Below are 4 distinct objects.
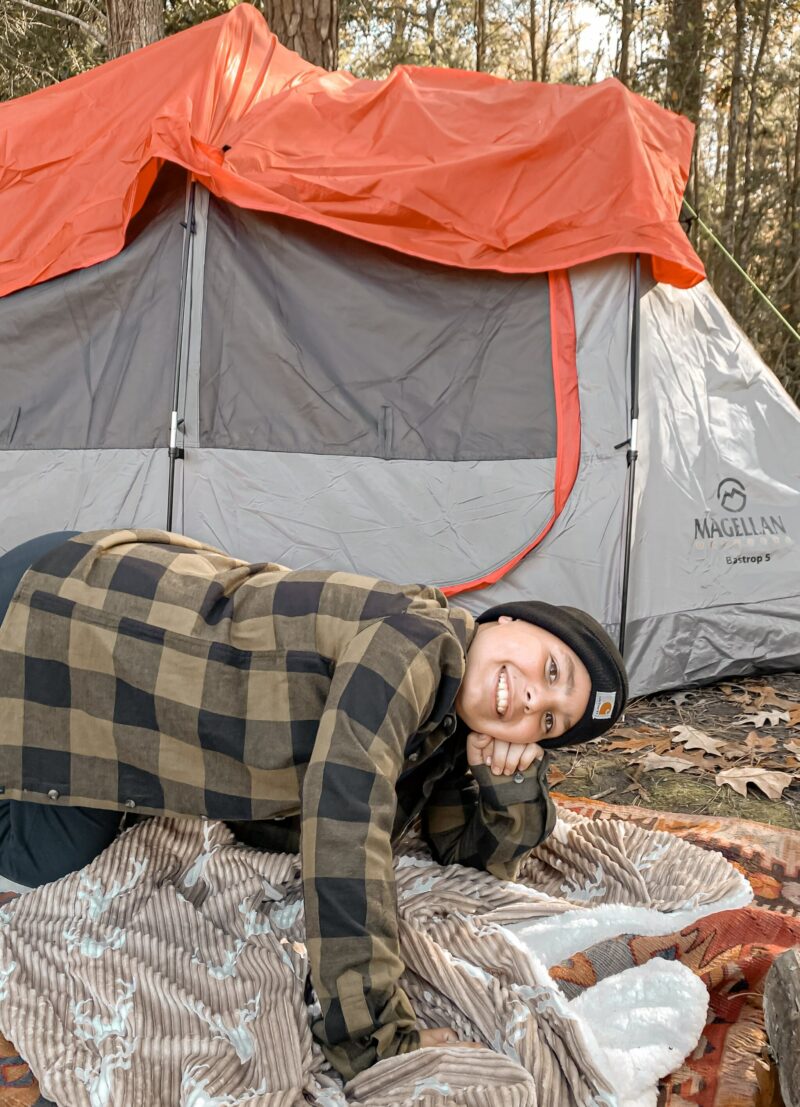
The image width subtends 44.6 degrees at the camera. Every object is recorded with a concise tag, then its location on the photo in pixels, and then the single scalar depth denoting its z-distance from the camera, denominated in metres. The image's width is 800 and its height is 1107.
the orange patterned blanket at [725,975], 1.51
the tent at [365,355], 3.52
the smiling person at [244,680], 1.64
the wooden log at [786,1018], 1.42
